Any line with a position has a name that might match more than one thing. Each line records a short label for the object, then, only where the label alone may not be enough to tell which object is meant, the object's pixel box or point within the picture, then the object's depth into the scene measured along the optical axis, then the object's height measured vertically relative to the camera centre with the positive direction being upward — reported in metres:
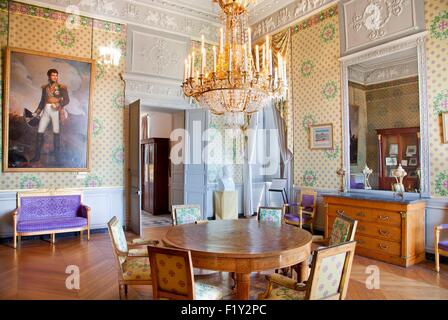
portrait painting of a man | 5.09 +0.95
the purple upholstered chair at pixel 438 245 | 3.58 -0.94
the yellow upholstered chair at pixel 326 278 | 1.81 -0.69
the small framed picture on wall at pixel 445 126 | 3.88 +0.48
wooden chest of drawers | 3.85 -0.84
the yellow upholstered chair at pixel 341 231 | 2.54 -0.58
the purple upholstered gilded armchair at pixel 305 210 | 5.28 -0.80
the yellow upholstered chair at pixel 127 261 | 2.61 -0.88
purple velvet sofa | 4.80 -0.80
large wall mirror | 4.19 +0.72
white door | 5.68 -0.04
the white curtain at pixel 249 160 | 7.25 +0.12
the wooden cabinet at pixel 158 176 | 8.35 -0.28
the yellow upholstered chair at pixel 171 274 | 1.82 -0.66
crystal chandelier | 3.02 +0.89
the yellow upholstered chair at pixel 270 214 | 3.76 -0.60
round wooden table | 2.18 -0.62
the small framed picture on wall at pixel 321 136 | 5.32 +0.50
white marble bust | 6.84 -0.35
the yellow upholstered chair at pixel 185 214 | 3.60 -0.57
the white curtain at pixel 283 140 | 6.10 +0.50
